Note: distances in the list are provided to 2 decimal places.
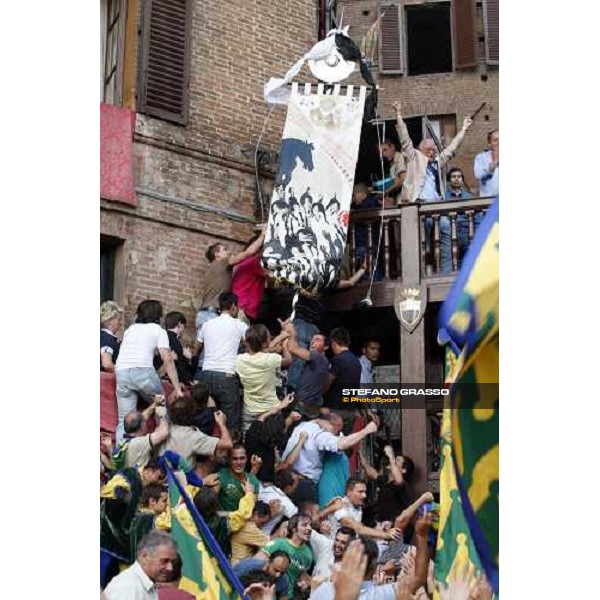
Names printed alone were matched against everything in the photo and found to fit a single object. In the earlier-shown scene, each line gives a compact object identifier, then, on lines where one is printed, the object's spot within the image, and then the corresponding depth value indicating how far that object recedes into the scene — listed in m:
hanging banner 13.34
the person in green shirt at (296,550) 11.88
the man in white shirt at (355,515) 12.09
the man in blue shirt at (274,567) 11.81
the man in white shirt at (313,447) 12.34
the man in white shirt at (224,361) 12.68
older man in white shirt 11.52
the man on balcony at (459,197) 13.33
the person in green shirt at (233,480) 12.12
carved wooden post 12.80
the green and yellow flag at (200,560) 11.59
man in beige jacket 13.66
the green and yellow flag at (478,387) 5.86
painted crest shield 13.26
